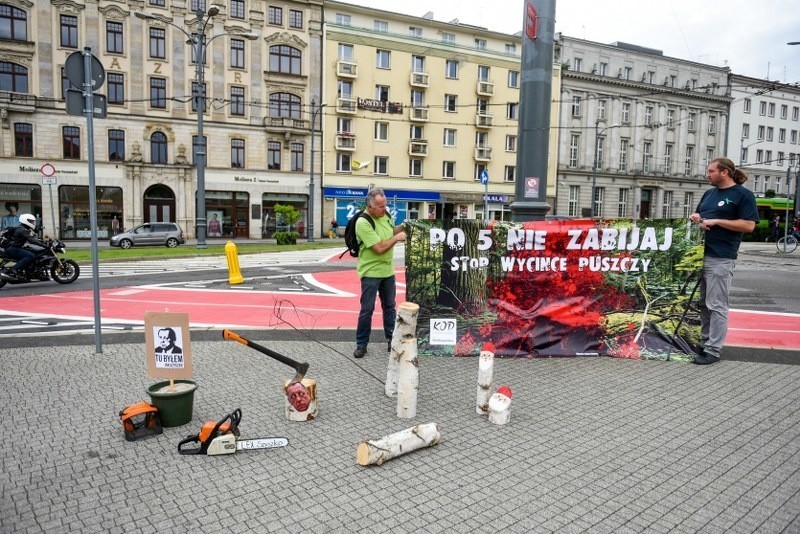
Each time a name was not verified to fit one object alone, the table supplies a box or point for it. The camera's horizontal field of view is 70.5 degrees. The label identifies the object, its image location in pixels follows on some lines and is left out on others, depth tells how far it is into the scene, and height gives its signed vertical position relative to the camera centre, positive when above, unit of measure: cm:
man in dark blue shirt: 607 -10
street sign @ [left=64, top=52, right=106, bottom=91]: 611 +149
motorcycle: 1297 -143
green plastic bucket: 429 -149
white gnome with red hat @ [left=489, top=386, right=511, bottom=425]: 443 -148
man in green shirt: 613 -52
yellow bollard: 1324 -131
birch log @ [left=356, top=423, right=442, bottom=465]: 370 -155
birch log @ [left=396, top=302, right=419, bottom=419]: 453 -118
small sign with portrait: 449 -108
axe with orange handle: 448 -121
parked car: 3117 -155
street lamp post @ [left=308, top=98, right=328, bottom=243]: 3722 -2
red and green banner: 656 -80
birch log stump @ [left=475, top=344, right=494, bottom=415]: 459 -132
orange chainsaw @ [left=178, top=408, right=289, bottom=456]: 386 -159
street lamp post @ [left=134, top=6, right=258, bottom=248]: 2392 +237
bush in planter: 3136 -57
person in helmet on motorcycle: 1273 -96
